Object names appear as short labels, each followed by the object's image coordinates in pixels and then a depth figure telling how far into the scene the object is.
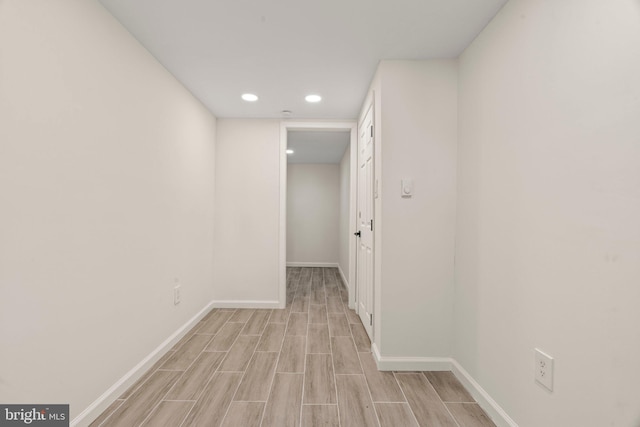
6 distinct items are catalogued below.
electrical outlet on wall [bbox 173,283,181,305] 2.43
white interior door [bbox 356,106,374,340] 2.45
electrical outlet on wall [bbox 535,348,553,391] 1.19
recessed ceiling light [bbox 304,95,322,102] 2.71
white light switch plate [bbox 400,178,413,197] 2.03
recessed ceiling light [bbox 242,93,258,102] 2.68
